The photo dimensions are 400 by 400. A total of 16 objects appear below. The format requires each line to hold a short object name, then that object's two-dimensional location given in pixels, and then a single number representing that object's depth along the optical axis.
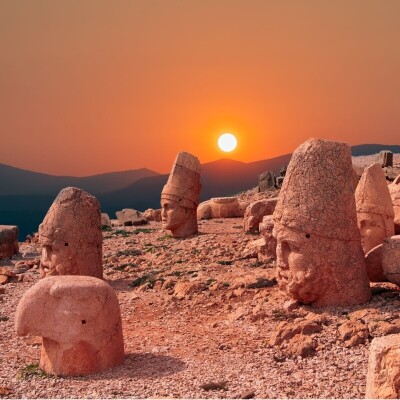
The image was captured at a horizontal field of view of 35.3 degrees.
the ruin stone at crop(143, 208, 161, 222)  30.00
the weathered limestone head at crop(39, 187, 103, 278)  15.11
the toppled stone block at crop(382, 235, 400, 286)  11.24
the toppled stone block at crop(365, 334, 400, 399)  6.18
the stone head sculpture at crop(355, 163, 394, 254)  13.76
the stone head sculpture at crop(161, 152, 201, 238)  22.02
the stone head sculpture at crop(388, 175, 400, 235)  14.75
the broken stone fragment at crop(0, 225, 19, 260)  21.95
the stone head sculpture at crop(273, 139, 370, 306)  11.23
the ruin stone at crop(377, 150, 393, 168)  31.33
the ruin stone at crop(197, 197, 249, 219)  27.72
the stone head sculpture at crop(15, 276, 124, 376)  9.44
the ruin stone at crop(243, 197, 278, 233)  20.75
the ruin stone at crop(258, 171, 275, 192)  34.37
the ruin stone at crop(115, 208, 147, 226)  28.39
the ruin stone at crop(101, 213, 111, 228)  27.39
